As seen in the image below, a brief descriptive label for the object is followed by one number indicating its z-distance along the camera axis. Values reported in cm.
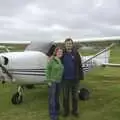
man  347
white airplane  401
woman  328
